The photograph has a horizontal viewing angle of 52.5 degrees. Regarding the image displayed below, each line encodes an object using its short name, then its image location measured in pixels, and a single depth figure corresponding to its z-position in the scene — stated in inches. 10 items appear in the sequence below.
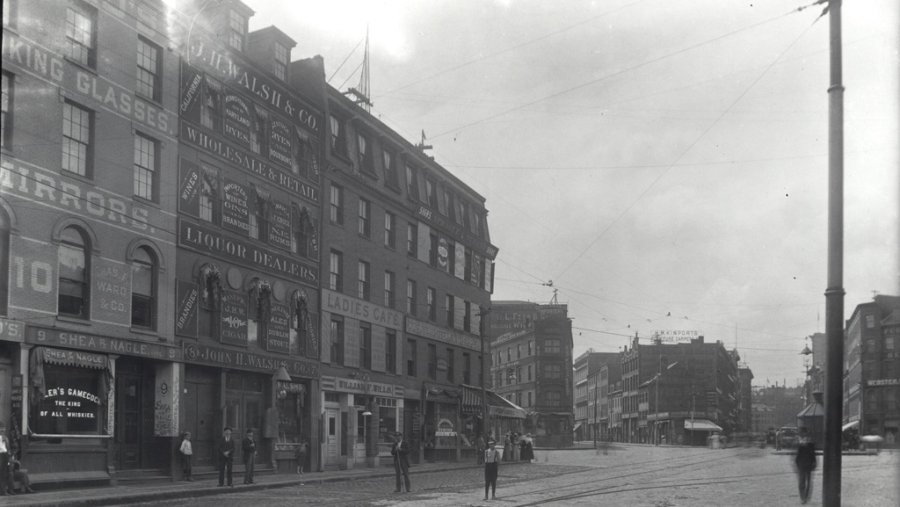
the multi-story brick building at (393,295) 1545.3
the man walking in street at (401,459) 996.6
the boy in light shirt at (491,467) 916.6
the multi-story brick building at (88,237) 875.4
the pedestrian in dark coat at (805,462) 855.7
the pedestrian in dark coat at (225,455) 1034.1
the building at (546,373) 4124.0
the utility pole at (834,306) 357.1
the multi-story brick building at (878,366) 3745.1
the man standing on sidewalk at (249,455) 1096.2
